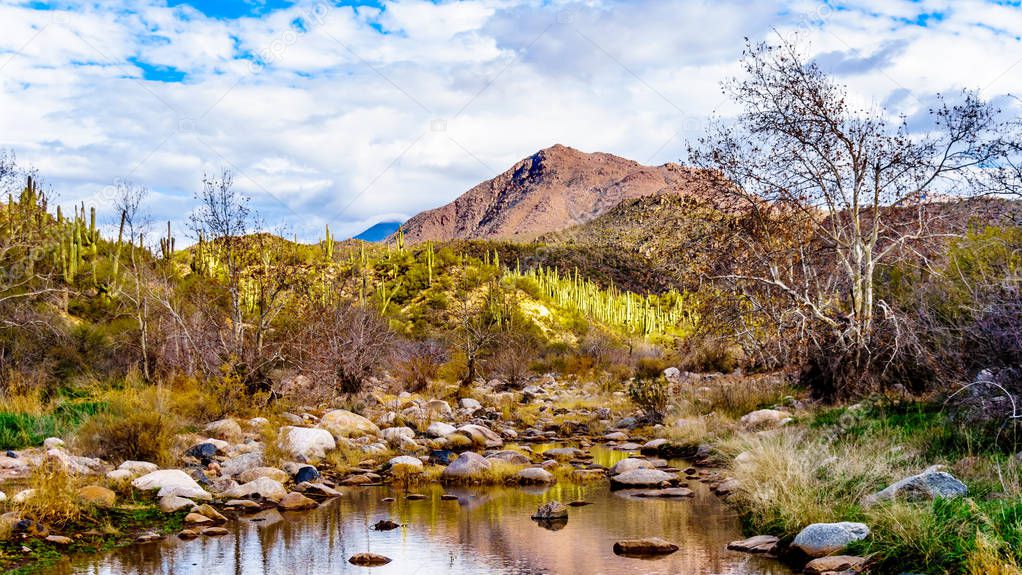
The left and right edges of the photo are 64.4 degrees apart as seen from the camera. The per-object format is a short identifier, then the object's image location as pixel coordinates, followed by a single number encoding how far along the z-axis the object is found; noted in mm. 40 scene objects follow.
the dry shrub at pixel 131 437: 11664
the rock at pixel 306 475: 11688
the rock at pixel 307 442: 13195
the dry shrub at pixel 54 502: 8305
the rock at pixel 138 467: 10830
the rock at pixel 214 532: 8578
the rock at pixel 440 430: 15703
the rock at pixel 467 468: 12111
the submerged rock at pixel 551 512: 9158
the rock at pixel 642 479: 11320
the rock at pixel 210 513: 9203
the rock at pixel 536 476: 11852
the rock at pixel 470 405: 20728
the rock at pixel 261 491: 10469
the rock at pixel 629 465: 12234
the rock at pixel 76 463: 10258
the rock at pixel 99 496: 9086
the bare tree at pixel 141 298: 19422
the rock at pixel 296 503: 10101
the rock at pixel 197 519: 8999
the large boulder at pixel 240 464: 11594
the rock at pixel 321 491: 10891
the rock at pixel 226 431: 14078
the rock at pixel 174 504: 9555
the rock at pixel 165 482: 10070
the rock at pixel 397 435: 14805
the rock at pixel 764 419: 14602
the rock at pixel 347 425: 15344
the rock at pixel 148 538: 8244
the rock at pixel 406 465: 12460
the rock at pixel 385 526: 8820
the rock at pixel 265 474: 11273
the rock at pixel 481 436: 15469
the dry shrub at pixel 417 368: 24812
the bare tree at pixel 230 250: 17438
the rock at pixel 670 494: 10602
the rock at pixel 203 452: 12390
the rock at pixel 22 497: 8492
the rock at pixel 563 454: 14062
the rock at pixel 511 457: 13245
